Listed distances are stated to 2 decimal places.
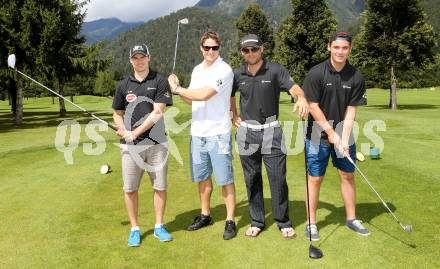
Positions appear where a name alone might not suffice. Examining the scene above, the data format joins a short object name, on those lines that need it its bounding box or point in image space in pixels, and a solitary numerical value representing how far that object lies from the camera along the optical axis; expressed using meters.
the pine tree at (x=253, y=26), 57.69
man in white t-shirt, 6.33
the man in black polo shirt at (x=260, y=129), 6.30
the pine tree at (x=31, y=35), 29.66
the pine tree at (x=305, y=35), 46.50
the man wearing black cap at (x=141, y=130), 6.28
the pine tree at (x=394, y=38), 37.06
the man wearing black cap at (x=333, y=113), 6.28
